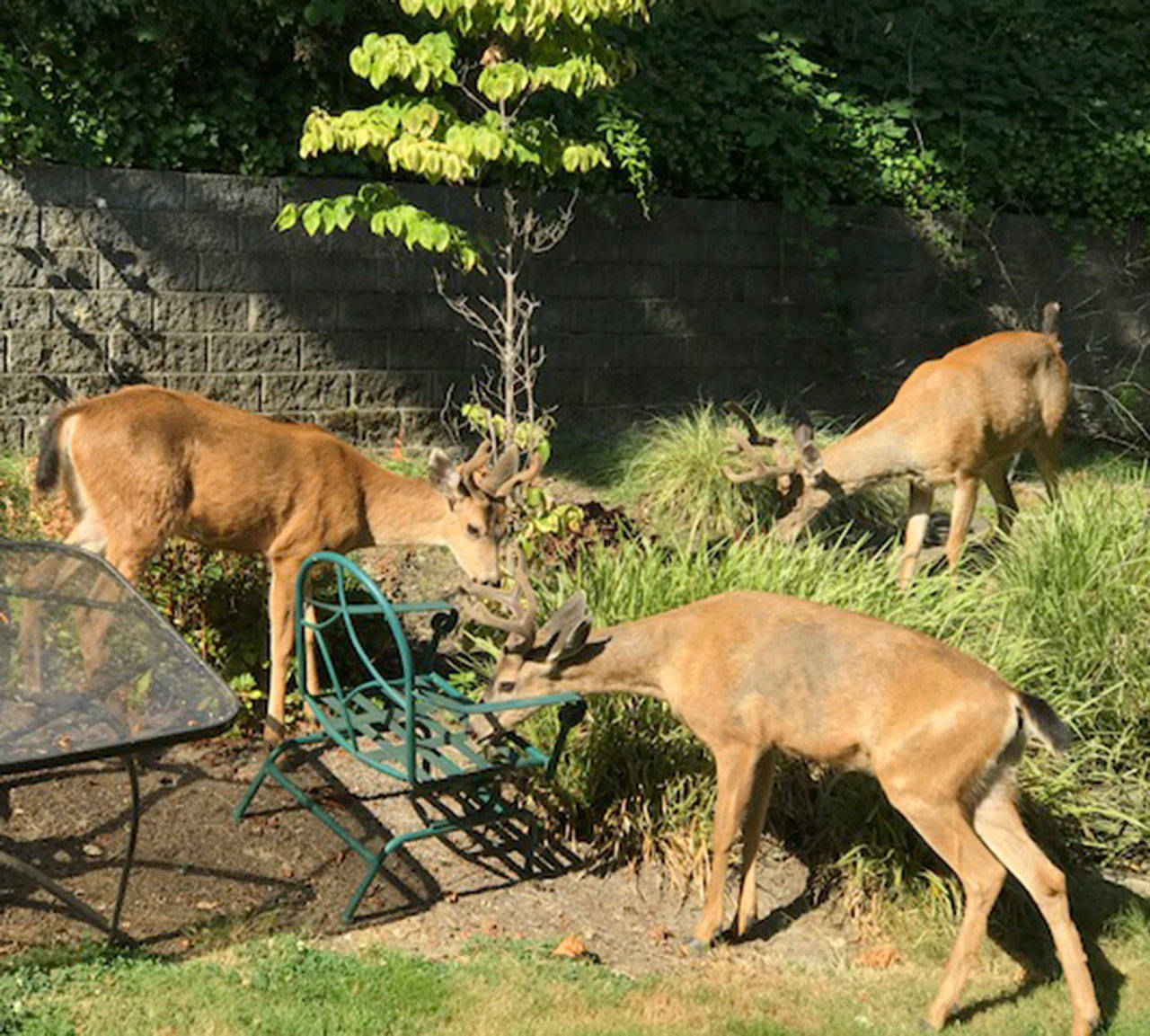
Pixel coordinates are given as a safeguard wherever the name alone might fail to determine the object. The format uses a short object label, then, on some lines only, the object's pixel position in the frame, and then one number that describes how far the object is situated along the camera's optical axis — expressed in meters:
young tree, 8.59
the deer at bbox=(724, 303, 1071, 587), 10.66
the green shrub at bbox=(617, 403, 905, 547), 11.15
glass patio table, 5.54
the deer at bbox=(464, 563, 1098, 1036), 6.27
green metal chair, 6.50
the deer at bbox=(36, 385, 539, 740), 7.86
